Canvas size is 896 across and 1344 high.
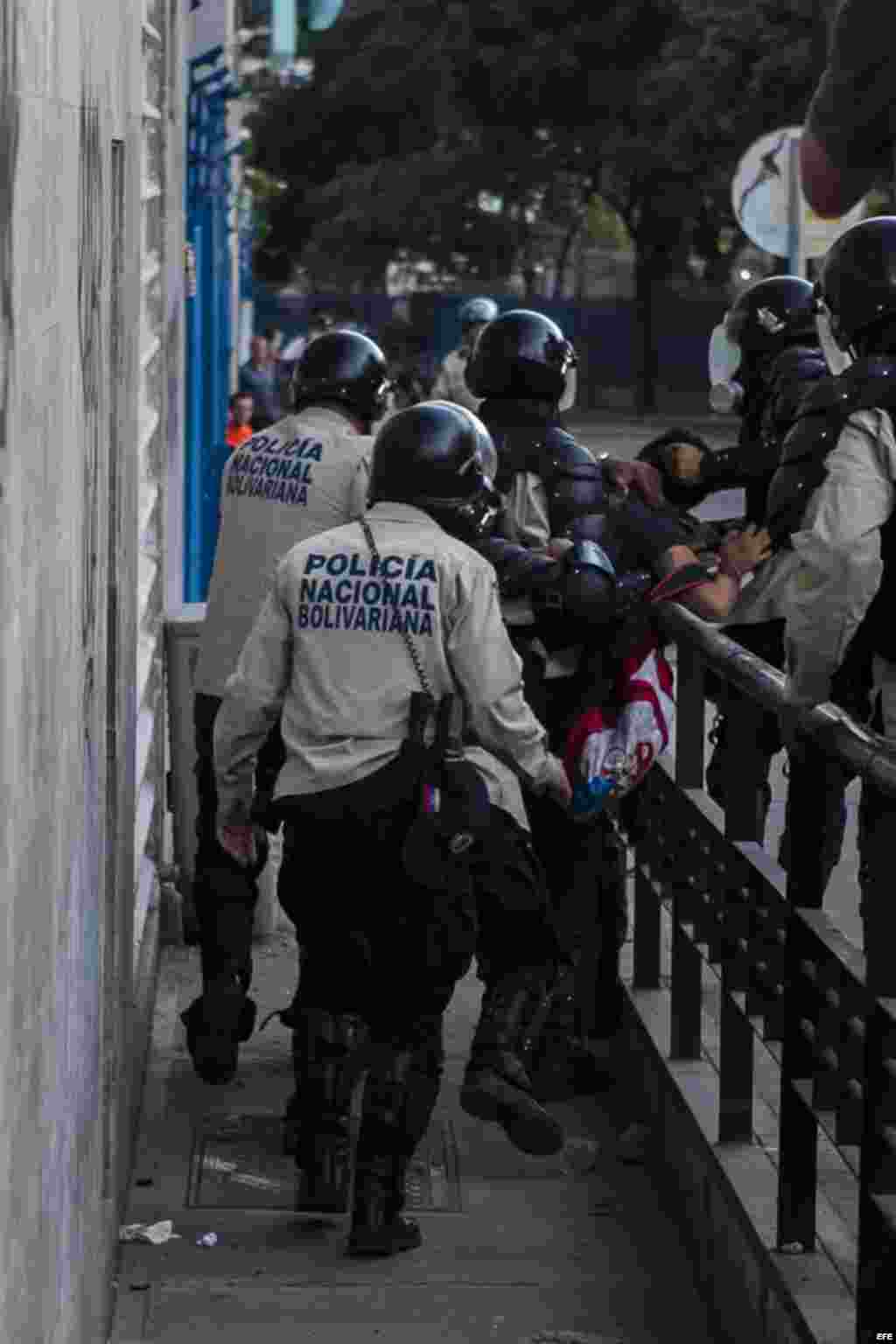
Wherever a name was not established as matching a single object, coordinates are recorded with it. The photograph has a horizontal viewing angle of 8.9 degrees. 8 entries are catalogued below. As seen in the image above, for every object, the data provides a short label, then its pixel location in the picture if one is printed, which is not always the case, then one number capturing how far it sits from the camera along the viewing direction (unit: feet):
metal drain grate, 40.44
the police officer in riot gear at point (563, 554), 42.76
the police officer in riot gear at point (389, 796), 36.31
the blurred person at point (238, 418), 161.96
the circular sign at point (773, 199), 106.68
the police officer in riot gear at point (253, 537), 43.55
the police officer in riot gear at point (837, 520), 31.63
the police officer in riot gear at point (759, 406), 42.31
